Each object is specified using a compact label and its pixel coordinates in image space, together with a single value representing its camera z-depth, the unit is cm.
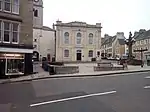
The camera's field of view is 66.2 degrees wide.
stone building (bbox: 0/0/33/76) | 1232
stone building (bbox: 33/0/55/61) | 2721
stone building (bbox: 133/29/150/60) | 4098
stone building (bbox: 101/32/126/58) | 5464
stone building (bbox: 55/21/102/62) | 3211
